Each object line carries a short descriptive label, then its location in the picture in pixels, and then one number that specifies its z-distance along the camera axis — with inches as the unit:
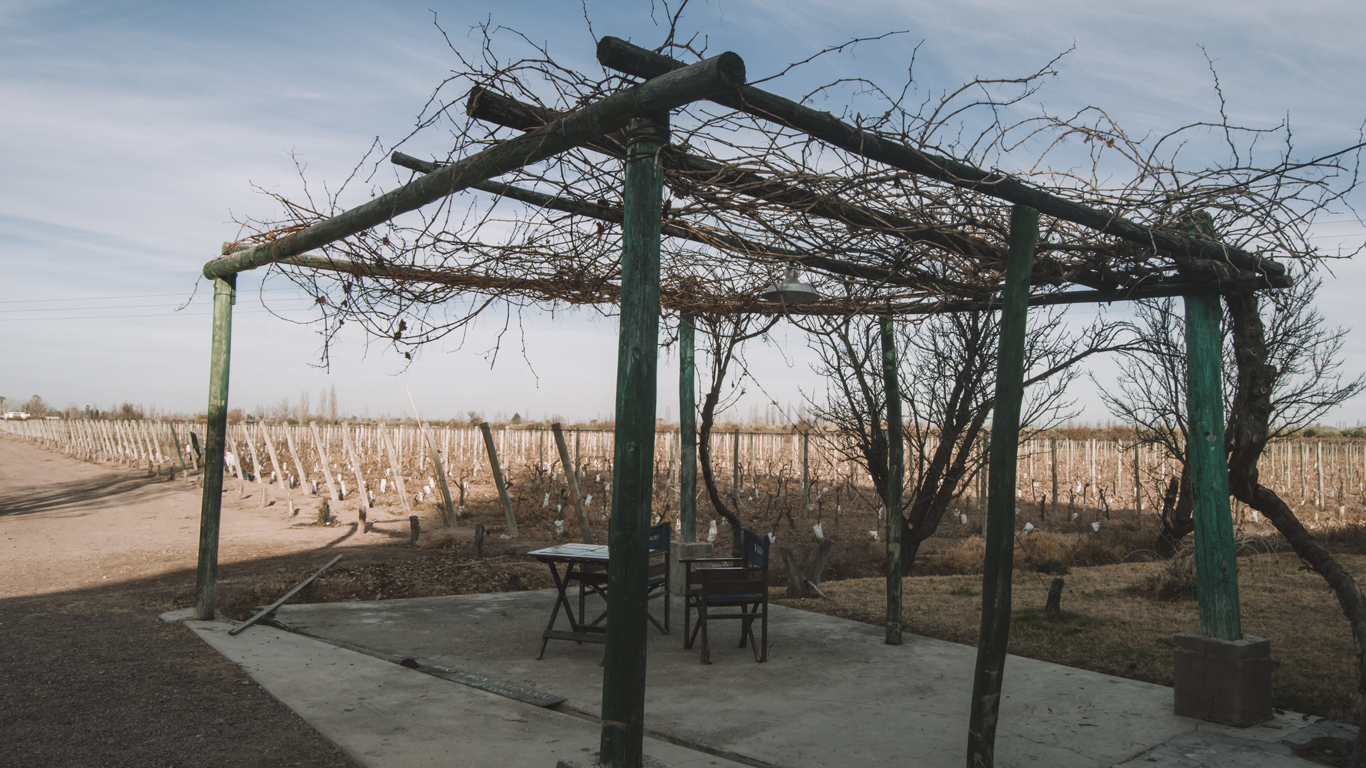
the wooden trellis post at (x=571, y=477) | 402.5
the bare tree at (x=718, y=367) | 263.1
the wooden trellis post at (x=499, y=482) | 437.5
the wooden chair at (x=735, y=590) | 188.9
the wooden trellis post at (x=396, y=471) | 579.8
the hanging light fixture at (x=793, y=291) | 170.4
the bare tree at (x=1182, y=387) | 303.4
